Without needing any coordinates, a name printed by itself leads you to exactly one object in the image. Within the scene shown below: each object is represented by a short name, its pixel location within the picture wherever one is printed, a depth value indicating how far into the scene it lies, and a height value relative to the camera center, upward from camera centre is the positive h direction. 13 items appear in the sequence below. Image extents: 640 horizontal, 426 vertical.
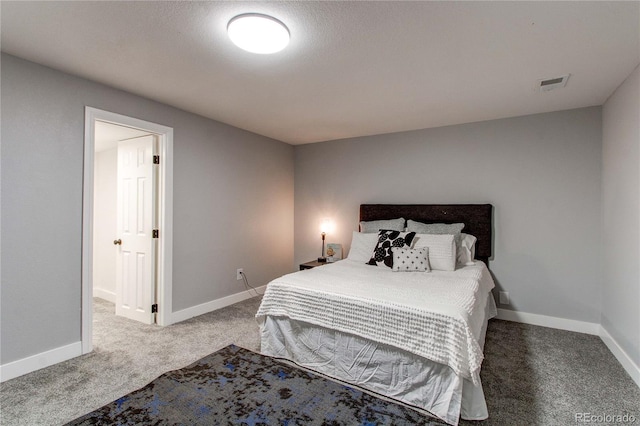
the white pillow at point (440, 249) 3.10 -0.36
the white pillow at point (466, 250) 3.36 -0.39
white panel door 3.29 -0.19
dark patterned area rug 1.16 -0.78
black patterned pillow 3.28 -0.33
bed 1.80 -0.79
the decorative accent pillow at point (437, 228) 3.51 -0.16
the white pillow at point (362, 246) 3.60 -0.38
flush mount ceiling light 1.73 +1.07
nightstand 4.16 -0.69
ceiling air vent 2.50 +1.11
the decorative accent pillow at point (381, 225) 3.86 -0.14
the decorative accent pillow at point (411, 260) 3.05 -0.46
